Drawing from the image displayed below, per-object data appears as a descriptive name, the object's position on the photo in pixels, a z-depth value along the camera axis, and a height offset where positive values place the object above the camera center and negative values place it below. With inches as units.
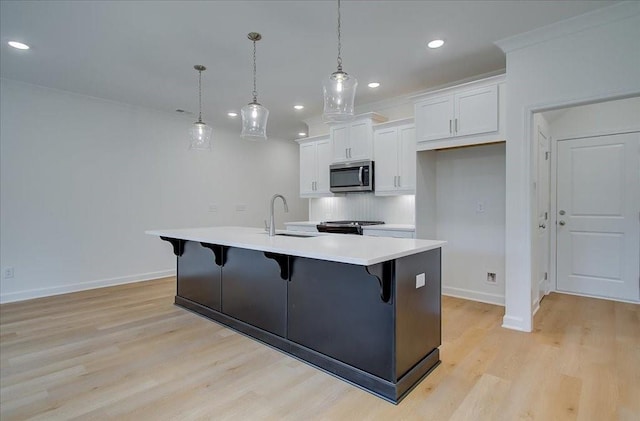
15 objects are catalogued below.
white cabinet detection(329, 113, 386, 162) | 179.2 +39.1
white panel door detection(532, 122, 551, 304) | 146.4 -1.5
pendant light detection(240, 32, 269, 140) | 121.8 +32.5
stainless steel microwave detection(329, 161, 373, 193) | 178.4 +17.3
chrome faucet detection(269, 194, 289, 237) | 118.4 -6.5
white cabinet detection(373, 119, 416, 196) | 163.6 +25.5
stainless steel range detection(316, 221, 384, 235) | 170.9 -9.8
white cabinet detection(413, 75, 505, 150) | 129.1 +38.6
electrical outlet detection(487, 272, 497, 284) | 152.3 -32.0
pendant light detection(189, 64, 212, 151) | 146.7 +32.2
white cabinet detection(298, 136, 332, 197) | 204.7 +26.7
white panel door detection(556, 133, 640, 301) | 148.3 -3.9
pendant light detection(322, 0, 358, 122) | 97.3 +33.9
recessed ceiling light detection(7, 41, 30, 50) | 120.3 +59.8
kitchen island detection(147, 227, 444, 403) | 78.7 -26.6
